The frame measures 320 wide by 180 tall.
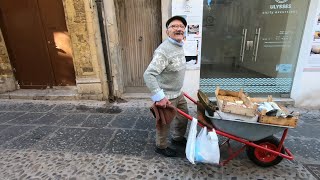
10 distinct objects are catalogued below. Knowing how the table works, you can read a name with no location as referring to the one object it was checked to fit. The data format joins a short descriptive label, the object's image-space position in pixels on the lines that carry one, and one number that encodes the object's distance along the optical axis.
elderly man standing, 2.48
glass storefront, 4.62
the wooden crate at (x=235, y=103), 2.36
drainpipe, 4.62
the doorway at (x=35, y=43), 5.14
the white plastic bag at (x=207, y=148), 2.36
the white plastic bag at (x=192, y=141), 2.42
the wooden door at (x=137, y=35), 4.95
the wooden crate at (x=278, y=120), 2.28
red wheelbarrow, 2.39
